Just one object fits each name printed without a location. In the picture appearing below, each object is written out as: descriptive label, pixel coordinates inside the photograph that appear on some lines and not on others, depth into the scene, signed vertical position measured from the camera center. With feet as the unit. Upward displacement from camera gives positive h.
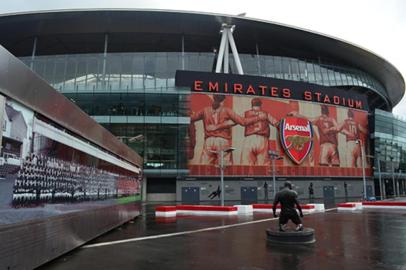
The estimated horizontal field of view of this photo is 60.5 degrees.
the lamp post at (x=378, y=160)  191.13 +12.68
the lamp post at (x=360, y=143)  181.70 +21.51
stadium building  155.02 +41.24
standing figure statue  38.32 -2.45
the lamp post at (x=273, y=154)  132.30 +11.20
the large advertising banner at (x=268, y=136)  157.79 +22.57
